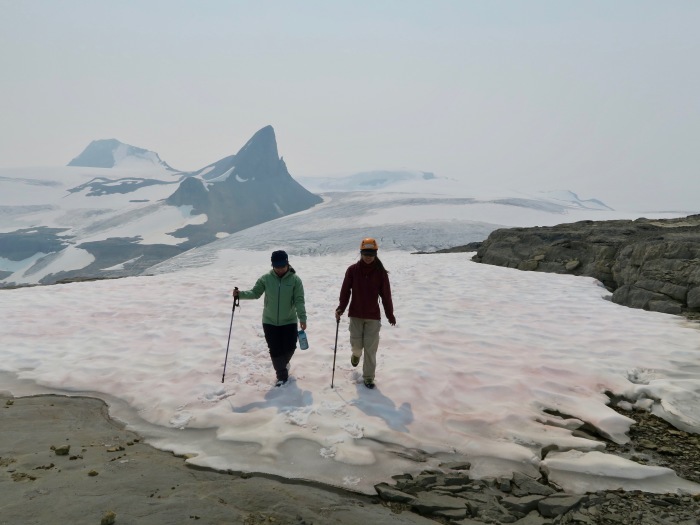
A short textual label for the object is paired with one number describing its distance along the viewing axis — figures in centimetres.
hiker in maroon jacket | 691
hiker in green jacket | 681
